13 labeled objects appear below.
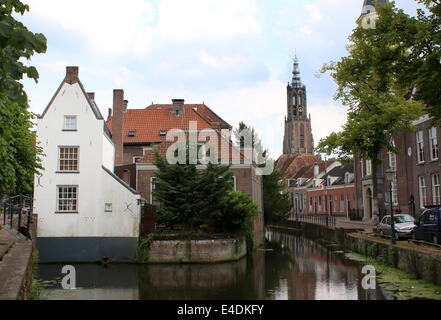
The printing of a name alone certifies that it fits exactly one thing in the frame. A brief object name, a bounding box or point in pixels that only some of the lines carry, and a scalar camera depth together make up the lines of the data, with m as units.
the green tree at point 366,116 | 26.19
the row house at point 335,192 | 53.53
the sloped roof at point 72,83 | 25.56
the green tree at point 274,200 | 43.12
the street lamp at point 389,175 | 20.50
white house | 24.70
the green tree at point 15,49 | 5.65
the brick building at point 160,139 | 29.22
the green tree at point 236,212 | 24.61
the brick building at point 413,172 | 31.34
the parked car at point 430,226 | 17.12
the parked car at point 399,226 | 22.86
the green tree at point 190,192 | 23.91
